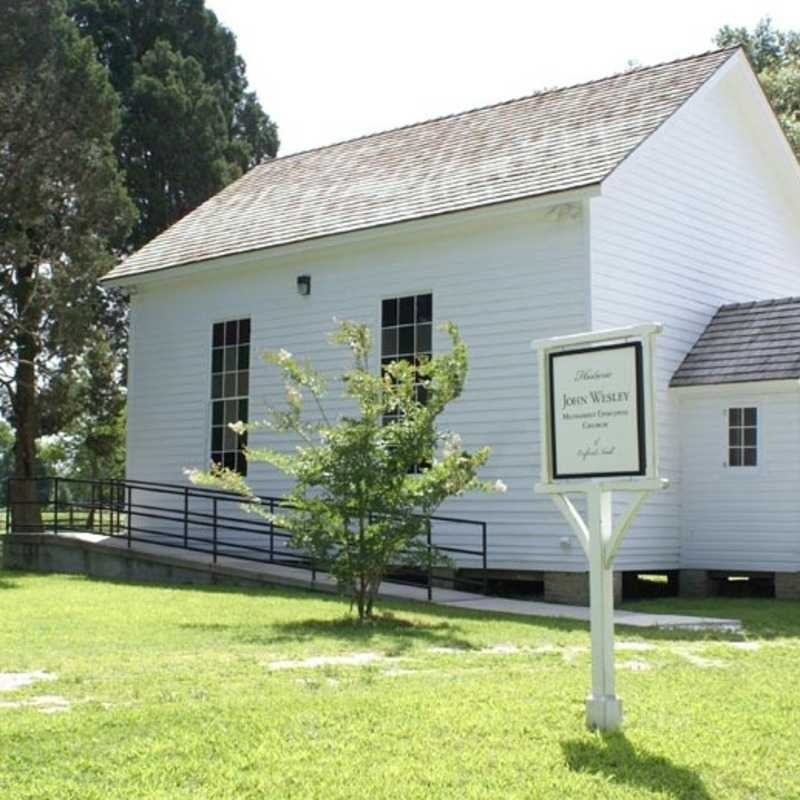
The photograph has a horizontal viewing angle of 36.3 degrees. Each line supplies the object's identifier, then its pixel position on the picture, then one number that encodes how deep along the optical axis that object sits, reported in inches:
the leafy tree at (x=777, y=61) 1441.9
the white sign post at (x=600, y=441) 285.4
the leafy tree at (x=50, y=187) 942.4
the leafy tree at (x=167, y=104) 1327.5
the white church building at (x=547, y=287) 659.4
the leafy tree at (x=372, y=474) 515.2
